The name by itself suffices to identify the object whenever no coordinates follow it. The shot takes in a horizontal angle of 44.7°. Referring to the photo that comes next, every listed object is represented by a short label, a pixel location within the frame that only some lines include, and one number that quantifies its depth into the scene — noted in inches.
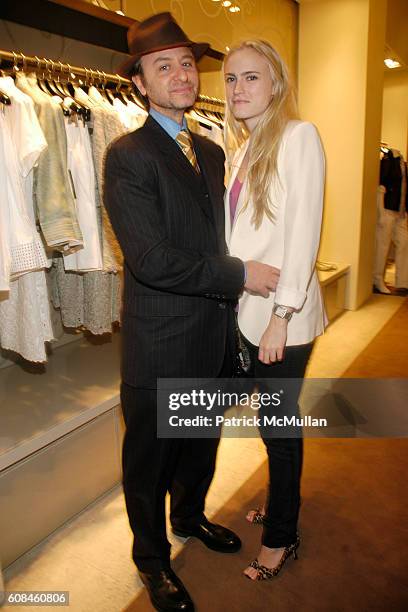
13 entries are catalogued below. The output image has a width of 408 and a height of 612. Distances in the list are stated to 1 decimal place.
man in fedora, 45.4
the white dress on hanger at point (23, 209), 58.7
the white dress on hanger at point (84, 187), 67.5
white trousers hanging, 189.8
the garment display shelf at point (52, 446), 62.8
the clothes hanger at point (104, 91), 75.4
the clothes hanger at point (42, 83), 67.2
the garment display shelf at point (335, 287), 152.9
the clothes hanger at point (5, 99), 57.6
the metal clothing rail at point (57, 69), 63.7
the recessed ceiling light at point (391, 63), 213.5
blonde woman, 46.4
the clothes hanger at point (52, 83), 67.9
